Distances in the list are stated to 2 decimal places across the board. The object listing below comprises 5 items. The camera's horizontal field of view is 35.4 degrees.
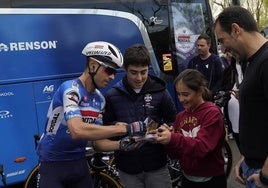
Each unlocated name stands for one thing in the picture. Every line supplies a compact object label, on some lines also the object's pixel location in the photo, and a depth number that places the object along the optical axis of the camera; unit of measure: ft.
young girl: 9.77
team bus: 15.84
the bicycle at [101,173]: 13.89
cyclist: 9.08
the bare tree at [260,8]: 104.73
